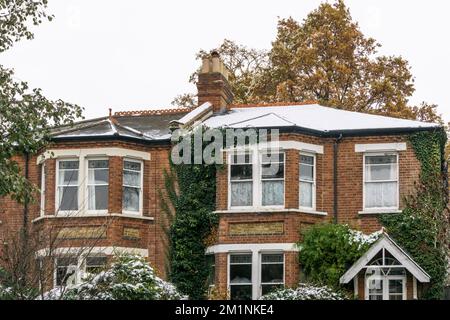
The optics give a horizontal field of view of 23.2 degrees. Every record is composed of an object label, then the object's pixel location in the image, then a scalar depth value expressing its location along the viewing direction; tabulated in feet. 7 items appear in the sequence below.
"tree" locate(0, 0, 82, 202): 85.05
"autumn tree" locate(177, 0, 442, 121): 158.10
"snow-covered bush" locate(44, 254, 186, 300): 80.50
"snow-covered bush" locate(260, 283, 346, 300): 100.58
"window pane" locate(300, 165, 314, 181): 111.92
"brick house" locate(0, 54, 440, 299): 108.78
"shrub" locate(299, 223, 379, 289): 106.01
